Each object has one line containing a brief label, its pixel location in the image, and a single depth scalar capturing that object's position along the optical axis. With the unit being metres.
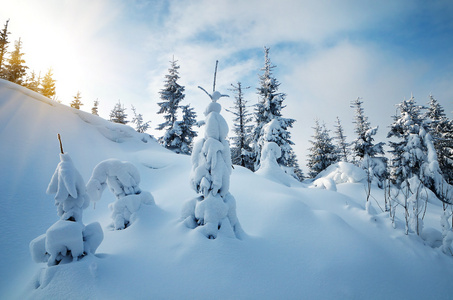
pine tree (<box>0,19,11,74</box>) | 23.25
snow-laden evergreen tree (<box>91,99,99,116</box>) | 33.62
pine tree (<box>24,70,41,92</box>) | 27.20
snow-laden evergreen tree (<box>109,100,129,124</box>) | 29.70
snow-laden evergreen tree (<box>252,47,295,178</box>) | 19.86
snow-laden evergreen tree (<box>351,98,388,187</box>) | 19.75
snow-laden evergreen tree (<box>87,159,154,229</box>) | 5.45
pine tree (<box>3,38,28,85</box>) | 23.83
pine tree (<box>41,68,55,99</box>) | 30.04
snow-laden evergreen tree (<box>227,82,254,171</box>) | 22.76
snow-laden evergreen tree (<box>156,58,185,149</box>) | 23.09
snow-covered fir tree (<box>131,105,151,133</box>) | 31.03
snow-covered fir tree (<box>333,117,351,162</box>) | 28.21
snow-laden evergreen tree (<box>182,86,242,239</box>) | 4.83
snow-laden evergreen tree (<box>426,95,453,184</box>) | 21.30
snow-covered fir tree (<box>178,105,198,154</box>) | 22.12
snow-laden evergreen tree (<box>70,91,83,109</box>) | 31.81
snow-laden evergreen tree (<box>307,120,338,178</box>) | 25.47
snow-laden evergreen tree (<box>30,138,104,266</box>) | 3.58
